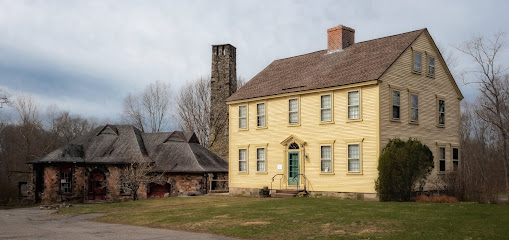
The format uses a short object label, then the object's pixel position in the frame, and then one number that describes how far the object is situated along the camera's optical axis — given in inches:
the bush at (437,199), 935.0
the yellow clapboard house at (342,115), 1073.5
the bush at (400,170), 990.4
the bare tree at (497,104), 1664.6
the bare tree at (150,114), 2701.8
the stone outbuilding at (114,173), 1612.9
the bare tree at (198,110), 2561.5
